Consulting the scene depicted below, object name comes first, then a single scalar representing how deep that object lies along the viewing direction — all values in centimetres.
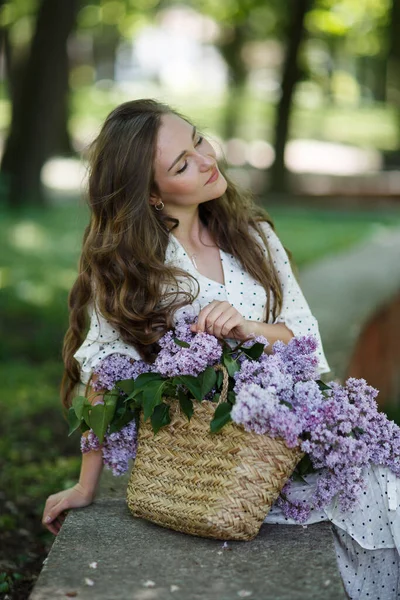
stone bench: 384
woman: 498
